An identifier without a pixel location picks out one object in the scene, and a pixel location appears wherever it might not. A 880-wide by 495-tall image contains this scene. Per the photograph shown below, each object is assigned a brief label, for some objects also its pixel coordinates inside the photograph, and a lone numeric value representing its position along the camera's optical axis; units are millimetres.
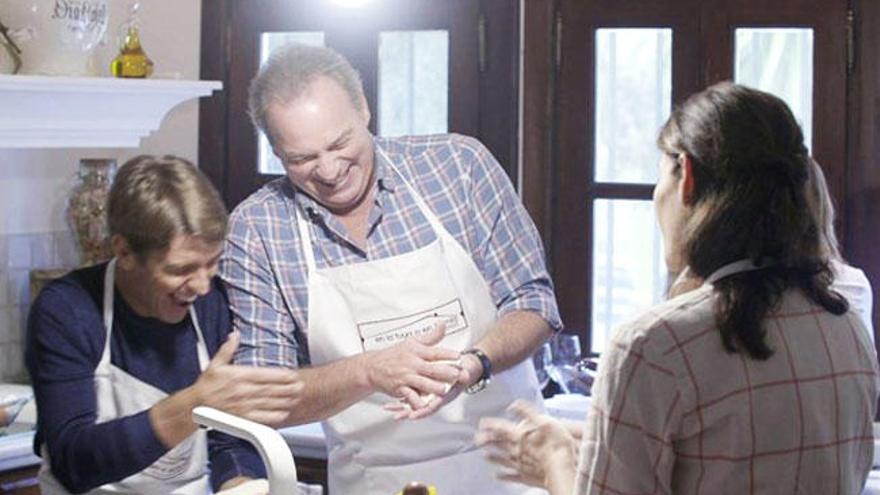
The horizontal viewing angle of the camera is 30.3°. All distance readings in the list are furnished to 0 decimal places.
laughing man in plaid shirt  2855
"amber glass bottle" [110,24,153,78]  4199
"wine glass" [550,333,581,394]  4055
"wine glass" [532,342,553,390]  3848
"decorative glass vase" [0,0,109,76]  3889
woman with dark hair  1995
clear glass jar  4309
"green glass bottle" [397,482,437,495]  2227
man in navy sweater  2553
